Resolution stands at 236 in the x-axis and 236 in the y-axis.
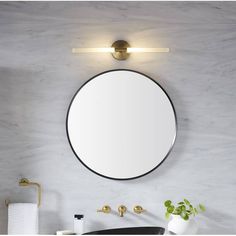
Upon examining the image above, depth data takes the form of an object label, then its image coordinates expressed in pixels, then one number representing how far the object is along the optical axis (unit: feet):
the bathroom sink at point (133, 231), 9.73
